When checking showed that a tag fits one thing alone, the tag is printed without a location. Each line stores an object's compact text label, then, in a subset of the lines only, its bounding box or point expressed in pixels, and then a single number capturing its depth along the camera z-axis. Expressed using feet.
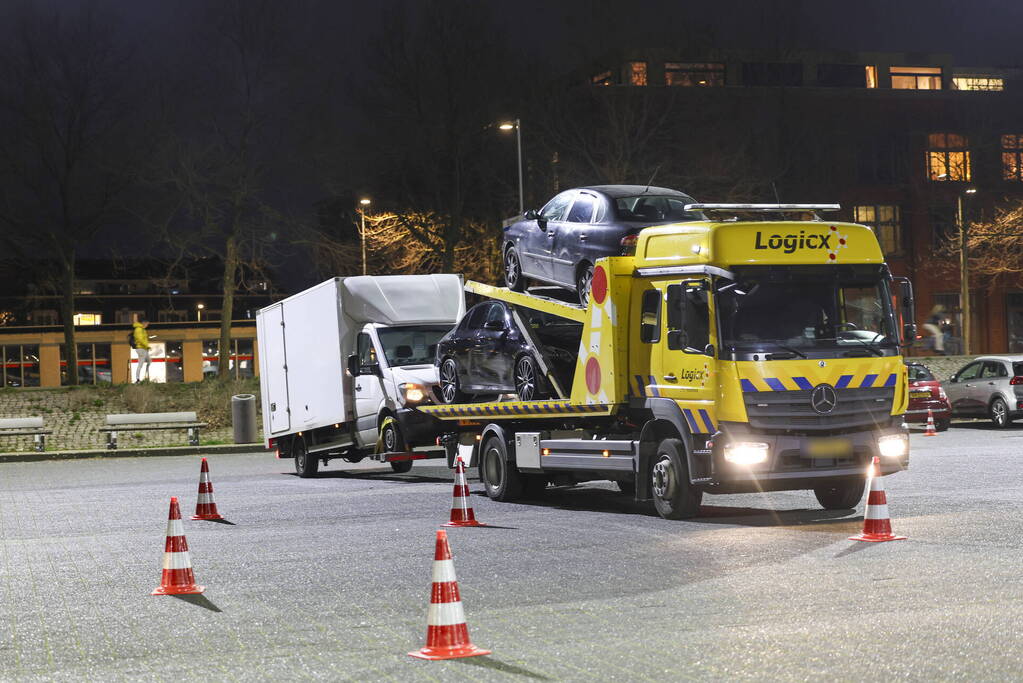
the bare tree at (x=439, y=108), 142.72
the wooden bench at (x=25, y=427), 103.71
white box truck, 66.59
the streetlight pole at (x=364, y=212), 142.53
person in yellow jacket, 132.77
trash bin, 106.42
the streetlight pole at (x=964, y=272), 171.42
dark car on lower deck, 52.31
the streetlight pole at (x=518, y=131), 128.47
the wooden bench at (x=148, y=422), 108.58
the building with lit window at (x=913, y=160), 184.96
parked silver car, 99.19
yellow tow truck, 43.06
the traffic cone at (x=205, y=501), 48.37
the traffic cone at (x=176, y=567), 31.96
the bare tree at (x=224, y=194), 138.31
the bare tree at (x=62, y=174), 146.72
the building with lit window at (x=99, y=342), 261.44
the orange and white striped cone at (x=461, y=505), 44.34
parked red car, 100.12
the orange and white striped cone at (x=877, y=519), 38.09
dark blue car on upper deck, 50.26
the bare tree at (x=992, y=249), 182.19
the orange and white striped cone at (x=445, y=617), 23.12
